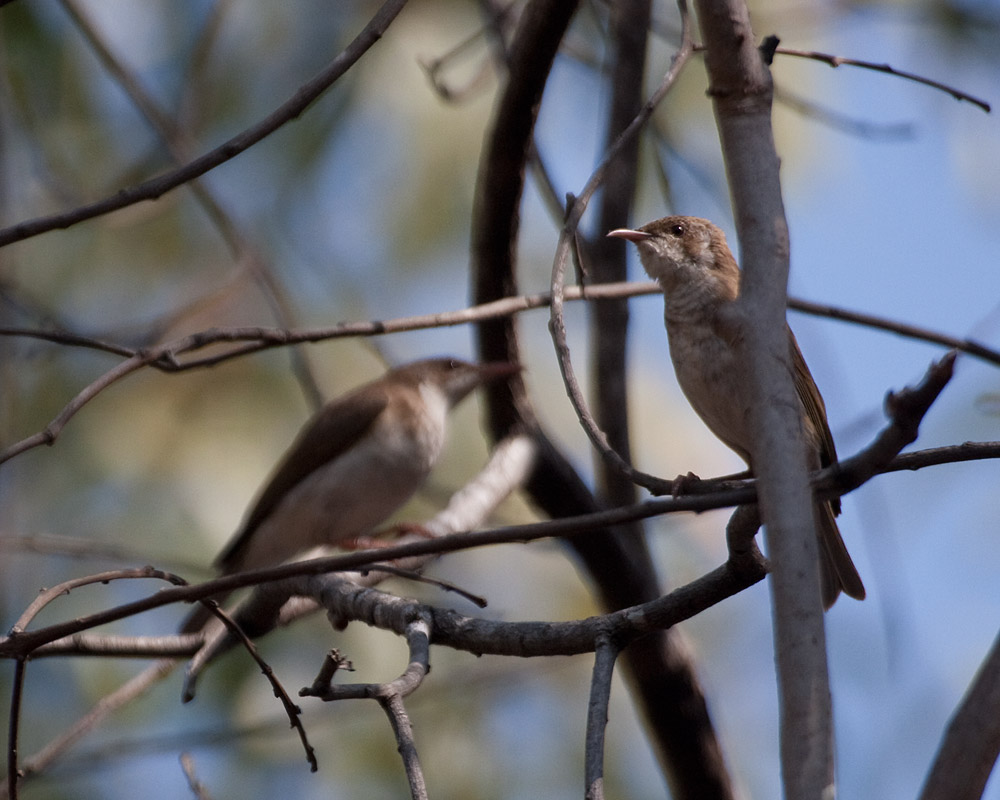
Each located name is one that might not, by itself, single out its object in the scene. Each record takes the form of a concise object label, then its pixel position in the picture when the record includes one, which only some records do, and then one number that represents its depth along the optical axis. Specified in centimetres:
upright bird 706
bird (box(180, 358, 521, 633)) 1102
